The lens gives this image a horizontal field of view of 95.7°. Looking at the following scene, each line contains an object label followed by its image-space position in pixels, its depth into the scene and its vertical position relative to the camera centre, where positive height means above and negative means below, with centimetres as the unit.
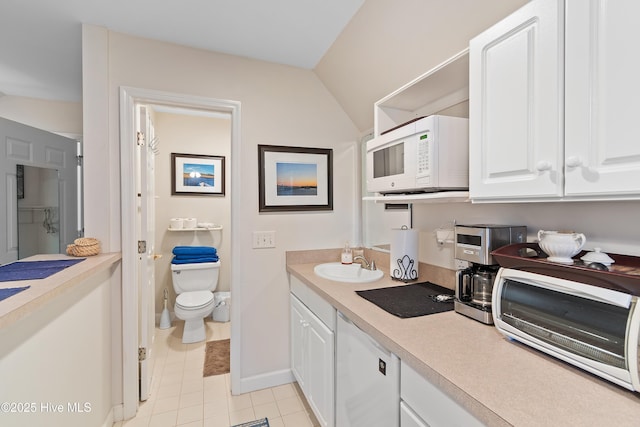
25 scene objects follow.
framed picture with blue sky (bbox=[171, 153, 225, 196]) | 318 +41
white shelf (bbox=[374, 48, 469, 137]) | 123 +60
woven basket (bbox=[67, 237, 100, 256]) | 161 -21
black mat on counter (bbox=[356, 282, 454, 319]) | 119 -41
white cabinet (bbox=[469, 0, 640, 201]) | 66 +29
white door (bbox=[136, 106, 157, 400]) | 192 -21
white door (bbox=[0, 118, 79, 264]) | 182 +32
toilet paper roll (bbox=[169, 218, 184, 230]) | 311 -14
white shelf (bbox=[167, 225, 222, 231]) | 308 -20
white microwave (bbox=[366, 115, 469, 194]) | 121 +25
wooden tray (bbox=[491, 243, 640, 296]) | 68 -16
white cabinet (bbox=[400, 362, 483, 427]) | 72 -53
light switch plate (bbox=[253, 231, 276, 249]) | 207 -20
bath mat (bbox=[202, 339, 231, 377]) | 230 -126
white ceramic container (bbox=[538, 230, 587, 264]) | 85 -10
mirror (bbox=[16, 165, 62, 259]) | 200 +0
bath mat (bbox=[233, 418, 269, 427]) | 173 -128
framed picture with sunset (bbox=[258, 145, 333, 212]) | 209 +24
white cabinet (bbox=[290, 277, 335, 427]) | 146 -81
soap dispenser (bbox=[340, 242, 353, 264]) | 211 -34
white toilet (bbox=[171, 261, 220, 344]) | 263 -83
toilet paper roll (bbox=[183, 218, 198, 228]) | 314 -13
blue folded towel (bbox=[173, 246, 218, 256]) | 303 -42
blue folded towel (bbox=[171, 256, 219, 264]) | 301 -51
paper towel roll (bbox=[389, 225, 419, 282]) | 162 -24
